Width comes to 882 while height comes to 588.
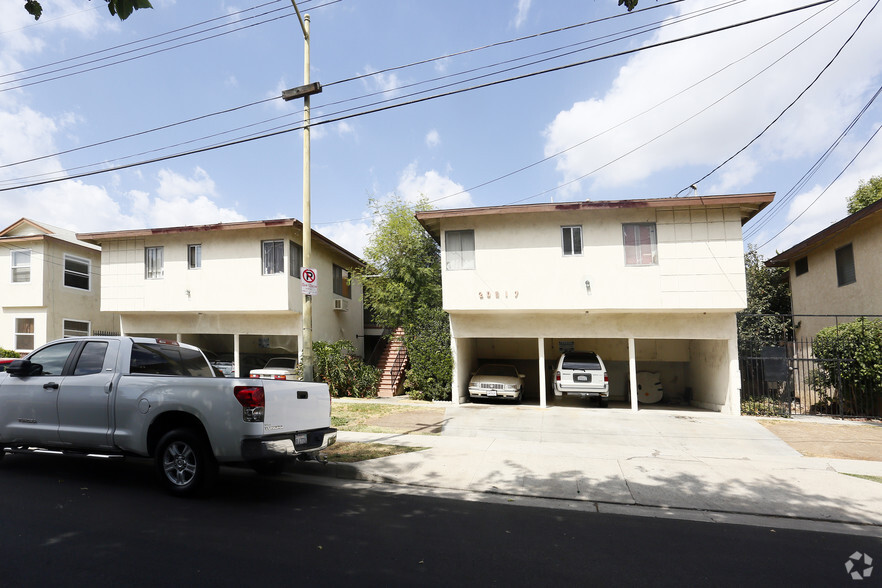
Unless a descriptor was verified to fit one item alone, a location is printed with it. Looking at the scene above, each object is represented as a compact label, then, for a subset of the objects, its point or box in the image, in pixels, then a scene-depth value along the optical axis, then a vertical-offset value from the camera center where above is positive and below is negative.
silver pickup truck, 5.33 -0.86
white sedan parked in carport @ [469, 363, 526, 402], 15.50 -1.75
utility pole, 8.95 +2.60
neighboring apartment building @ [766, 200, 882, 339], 14.58 +1.81
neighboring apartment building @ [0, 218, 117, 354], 20.16 +2.39
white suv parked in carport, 14.45 -1.50
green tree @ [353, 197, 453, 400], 16.77 +1.94
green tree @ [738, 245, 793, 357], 18.73 +0.89
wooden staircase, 18.06 -1.30
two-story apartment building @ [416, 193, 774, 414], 13.88 +1.66
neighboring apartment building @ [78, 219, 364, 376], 17.31 +2.18
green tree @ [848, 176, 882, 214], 24.05 +6.45
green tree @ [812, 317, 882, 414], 12.38 -1.04
